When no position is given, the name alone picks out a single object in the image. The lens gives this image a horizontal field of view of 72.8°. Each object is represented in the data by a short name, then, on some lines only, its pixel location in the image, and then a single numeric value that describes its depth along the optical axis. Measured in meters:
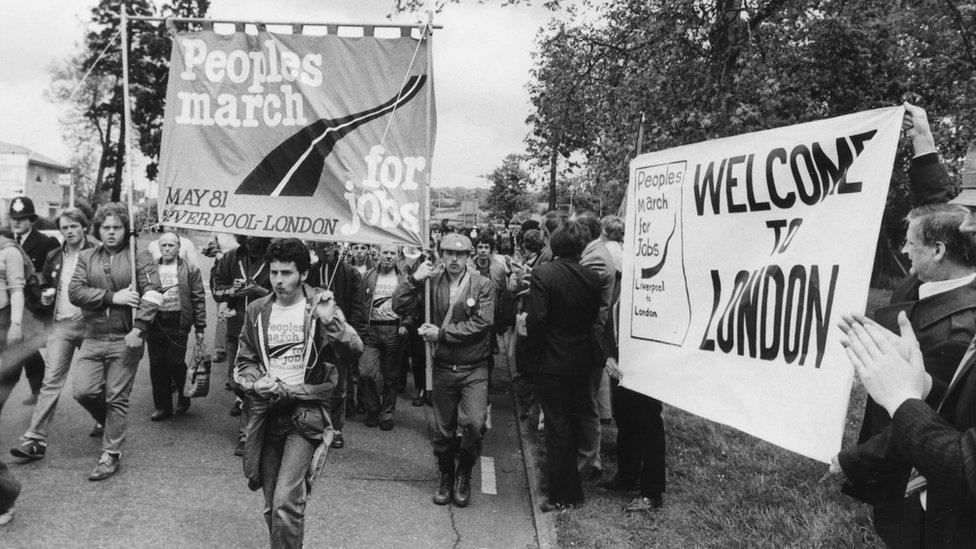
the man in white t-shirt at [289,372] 3.69
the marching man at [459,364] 5.10
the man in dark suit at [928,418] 1.83
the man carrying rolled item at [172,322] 6.50
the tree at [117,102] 35.35
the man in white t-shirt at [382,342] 6.94
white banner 2.78
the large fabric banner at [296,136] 5.07
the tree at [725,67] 9.90
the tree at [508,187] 34.47
